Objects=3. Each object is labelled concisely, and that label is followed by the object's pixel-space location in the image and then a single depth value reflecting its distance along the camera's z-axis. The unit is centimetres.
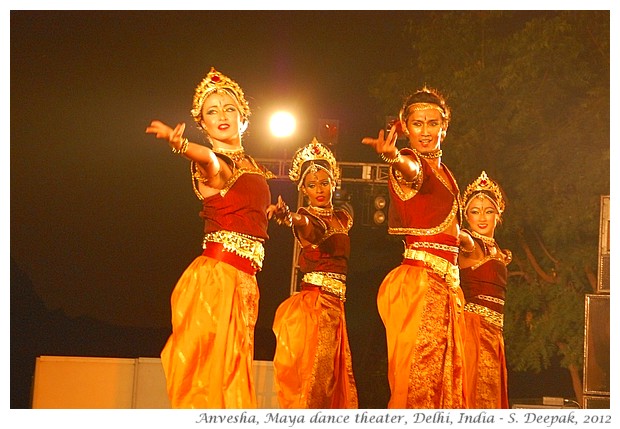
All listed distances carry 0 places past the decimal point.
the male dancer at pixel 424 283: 471
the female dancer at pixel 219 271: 431
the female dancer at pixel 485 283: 570
